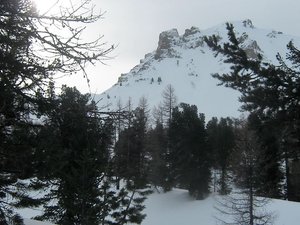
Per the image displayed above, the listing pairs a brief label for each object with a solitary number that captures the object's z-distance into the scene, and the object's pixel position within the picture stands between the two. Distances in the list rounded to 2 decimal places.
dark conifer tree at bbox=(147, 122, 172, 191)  35.13
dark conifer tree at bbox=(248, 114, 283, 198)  7.02
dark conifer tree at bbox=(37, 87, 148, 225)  5.23
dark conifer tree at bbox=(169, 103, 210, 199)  32.61
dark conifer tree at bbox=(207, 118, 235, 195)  34.69
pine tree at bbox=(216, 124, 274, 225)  19.80
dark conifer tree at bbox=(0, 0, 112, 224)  4.60
